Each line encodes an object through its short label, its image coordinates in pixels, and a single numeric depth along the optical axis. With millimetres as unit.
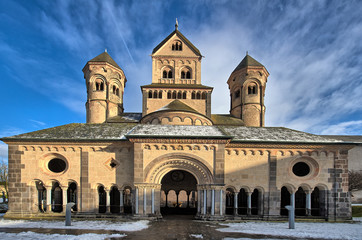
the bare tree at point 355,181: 30608
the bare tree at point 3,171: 34547
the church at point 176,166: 15938
